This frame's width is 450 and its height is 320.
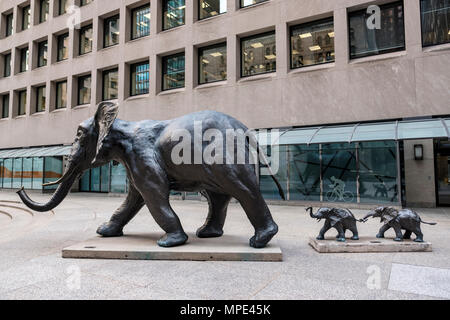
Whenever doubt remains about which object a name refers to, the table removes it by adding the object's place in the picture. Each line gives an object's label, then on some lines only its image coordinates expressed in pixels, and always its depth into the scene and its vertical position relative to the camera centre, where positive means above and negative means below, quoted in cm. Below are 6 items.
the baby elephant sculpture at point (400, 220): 466 -61
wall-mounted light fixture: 1174 +97
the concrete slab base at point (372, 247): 448 -94
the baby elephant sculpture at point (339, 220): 471 -59
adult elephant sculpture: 430 +15
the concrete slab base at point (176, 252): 404 -90
